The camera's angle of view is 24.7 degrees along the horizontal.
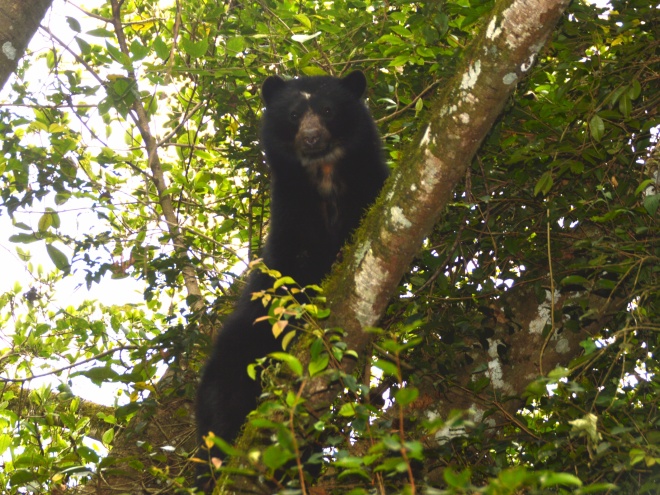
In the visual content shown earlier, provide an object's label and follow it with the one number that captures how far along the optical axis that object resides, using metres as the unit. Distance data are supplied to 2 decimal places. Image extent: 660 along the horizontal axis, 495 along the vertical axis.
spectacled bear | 9.91
